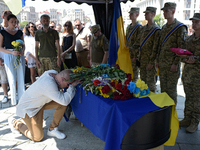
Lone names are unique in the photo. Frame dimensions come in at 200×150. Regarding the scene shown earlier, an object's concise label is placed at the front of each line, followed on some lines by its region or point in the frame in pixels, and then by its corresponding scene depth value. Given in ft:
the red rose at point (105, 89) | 7.17
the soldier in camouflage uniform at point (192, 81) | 9.61
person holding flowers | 13.41
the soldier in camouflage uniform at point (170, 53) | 10.99
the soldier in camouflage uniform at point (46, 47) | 14.94
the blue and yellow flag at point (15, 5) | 10.23
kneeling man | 8.49
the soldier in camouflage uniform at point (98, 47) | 13.17
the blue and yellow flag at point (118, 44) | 12.53
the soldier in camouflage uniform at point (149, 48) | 12.94
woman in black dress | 16.70
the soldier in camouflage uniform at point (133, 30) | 15.30
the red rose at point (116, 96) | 6.95
